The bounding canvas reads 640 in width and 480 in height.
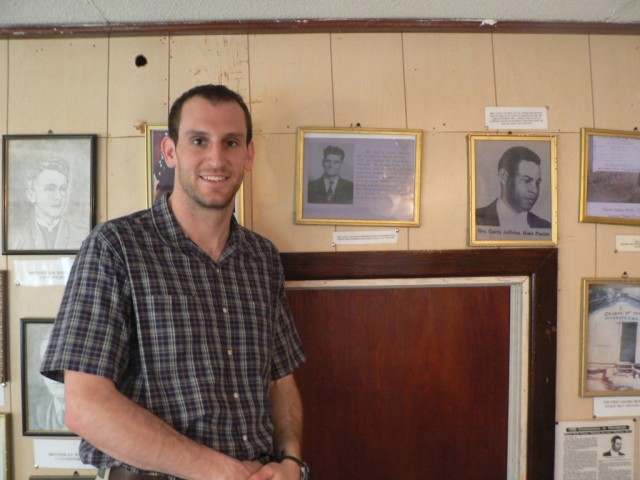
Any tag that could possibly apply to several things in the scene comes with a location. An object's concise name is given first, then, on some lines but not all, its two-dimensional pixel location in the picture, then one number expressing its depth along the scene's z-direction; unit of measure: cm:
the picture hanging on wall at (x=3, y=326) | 139
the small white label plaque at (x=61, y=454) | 139
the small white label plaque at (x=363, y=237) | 142
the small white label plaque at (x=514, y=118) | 144
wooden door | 142
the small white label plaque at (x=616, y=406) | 146
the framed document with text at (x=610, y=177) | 145
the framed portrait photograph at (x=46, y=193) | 139
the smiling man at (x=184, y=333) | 90
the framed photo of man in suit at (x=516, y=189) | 144
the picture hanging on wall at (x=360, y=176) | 141
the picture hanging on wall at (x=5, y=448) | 139
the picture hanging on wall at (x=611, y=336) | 145
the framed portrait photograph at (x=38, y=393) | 139
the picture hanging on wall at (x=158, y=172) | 139
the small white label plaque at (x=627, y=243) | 147
